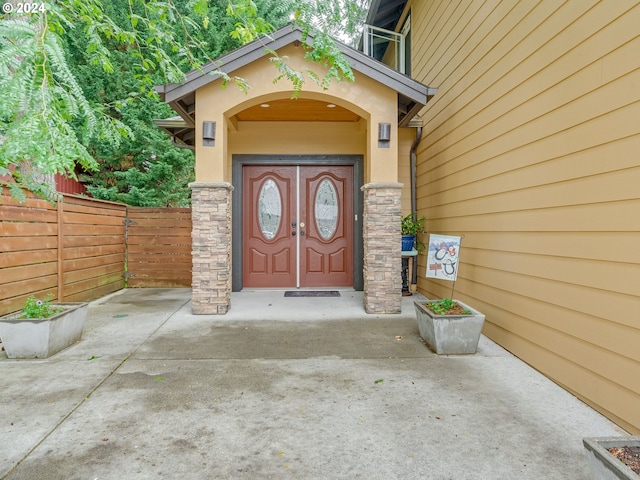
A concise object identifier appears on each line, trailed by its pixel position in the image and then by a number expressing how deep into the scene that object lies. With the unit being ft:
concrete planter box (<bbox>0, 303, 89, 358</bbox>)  10.17
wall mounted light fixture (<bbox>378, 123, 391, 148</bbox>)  15.21
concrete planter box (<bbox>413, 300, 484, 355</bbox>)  10.57
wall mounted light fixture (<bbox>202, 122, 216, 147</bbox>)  14.92
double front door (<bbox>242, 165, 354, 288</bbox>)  21.06
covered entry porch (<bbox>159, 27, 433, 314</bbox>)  14.94
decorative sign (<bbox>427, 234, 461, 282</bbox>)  12.80
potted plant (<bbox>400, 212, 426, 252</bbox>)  18.44
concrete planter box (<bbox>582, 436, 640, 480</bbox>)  4.24
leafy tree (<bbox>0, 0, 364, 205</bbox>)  5.80
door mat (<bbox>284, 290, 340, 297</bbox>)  19.24
